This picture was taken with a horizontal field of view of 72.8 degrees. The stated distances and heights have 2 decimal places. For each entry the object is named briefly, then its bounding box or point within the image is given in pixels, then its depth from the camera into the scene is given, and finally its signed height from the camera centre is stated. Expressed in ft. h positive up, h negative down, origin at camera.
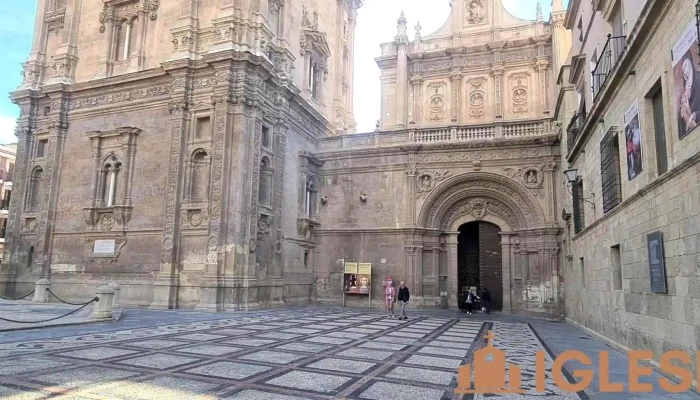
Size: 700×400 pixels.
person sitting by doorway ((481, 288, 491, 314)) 64.08 -3.67
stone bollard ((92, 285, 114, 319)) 39.75 -3.35
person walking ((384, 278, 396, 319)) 54.87 -3.21
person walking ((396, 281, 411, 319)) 52.00 -2.85
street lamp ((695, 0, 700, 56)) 17.83 +9.84
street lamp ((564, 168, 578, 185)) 45.15 +9.39
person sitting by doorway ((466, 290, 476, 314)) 62.62 -4.07
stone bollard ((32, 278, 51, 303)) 59.36 -3.55
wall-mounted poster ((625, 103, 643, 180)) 26.96 +7.79
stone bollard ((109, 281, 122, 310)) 49.67 -3.56
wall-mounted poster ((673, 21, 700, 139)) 19.17 +8.26
